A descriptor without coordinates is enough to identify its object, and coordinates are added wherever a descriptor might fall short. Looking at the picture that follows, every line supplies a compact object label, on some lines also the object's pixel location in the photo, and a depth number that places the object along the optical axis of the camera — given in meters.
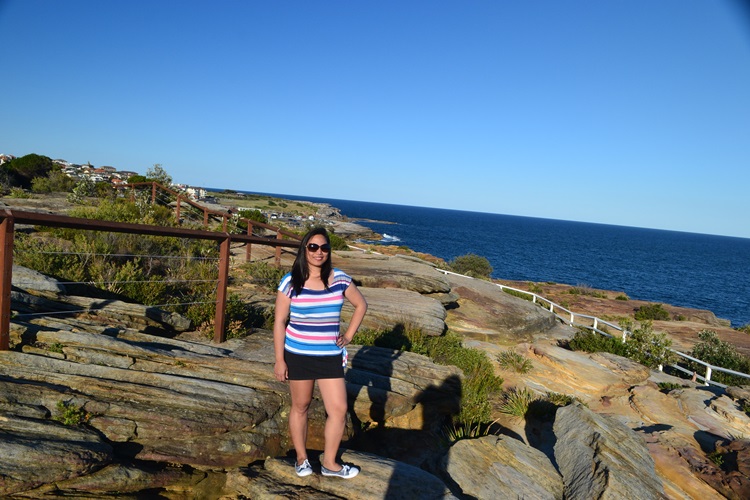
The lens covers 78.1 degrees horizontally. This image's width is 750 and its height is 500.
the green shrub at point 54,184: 20.72
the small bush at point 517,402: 7.55
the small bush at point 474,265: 35.44
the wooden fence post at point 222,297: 6.20
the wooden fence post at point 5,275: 4.19
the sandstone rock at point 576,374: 9.09
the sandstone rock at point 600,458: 4.80
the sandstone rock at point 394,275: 12.39
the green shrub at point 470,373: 6.70
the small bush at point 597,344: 12.72
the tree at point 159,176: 23.75
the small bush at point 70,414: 3.86
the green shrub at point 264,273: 10.00
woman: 3.83
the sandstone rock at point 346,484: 3.72
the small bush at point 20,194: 16.80
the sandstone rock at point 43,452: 3.26
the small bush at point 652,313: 29.04
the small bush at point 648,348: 13.02
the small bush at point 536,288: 35.75
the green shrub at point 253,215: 22.84
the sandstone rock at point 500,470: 4.62
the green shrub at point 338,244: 18.25
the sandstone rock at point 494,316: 12.59
